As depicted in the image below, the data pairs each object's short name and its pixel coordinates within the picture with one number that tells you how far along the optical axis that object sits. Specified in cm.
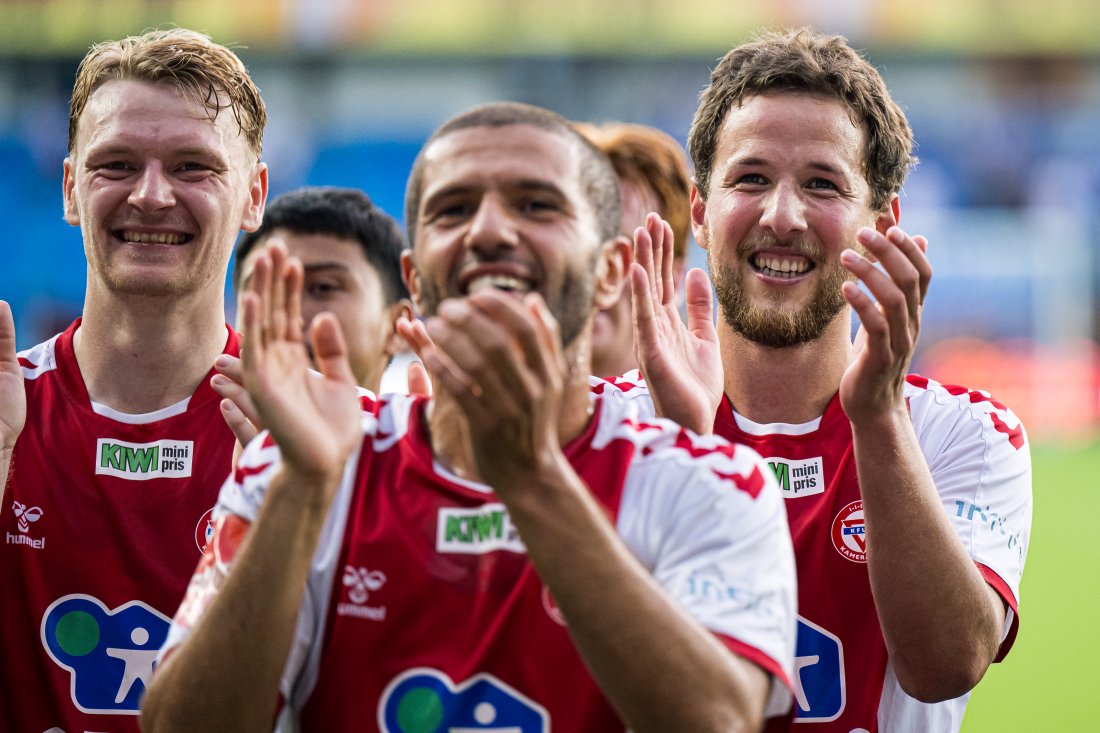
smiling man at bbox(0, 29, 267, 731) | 734
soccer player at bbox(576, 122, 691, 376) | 1066
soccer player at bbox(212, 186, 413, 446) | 952
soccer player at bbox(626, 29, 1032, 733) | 644
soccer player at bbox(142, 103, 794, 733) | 471
